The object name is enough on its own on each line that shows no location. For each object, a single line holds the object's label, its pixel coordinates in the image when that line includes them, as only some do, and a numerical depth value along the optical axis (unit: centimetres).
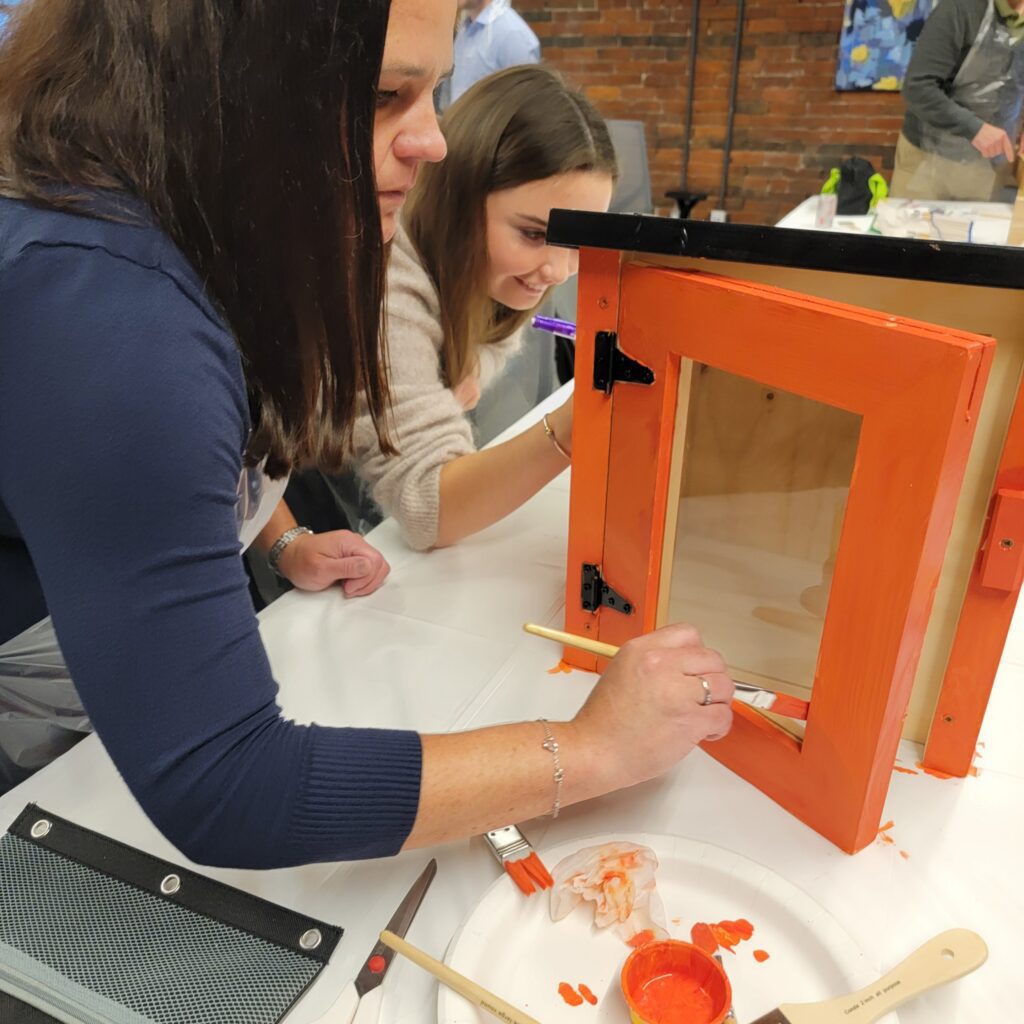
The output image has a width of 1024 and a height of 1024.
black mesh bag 49
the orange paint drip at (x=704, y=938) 54
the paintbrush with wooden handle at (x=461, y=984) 47
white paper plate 51
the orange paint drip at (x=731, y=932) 54
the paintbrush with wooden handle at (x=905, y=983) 48
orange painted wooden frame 49
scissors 49
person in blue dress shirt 280
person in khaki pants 280
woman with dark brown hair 42
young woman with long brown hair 102
